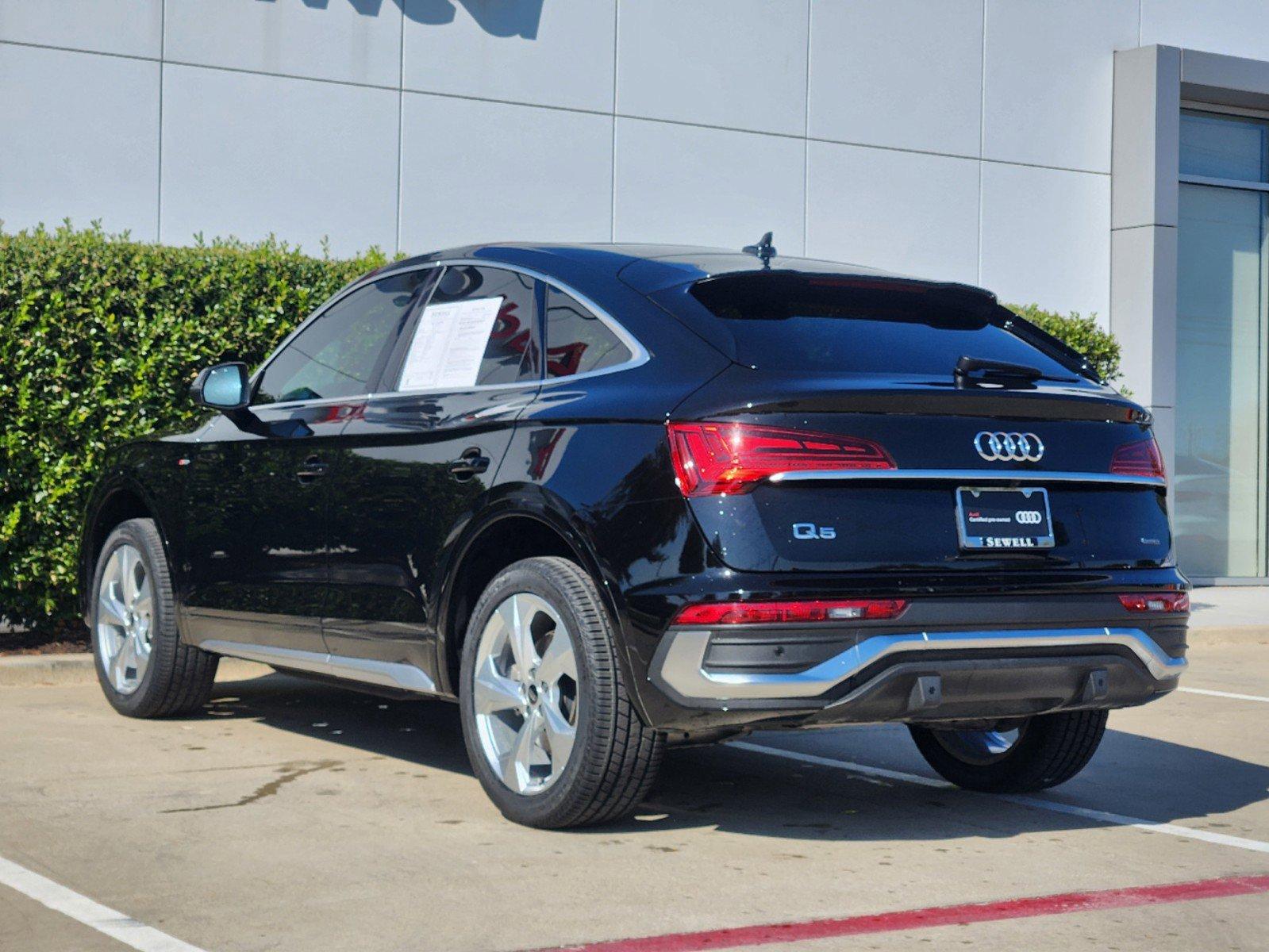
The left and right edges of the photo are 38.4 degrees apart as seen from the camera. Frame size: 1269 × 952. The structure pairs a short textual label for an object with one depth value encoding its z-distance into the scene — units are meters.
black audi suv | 4.84
